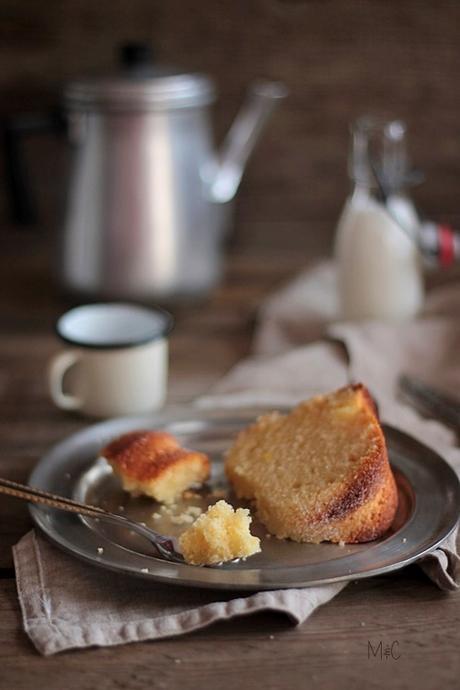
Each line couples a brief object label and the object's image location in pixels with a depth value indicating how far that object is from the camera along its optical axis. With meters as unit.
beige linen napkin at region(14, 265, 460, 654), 0.87
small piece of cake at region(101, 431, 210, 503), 0.97
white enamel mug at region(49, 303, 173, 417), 1.09
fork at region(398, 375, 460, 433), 1.09
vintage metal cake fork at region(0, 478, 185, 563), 0.91
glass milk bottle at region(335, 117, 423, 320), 1.23
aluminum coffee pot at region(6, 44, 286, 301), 1.24
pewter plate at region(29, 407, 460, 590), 0.88
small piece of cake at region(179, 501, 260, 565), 0.89
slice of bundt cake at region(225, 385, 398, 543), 0.92
